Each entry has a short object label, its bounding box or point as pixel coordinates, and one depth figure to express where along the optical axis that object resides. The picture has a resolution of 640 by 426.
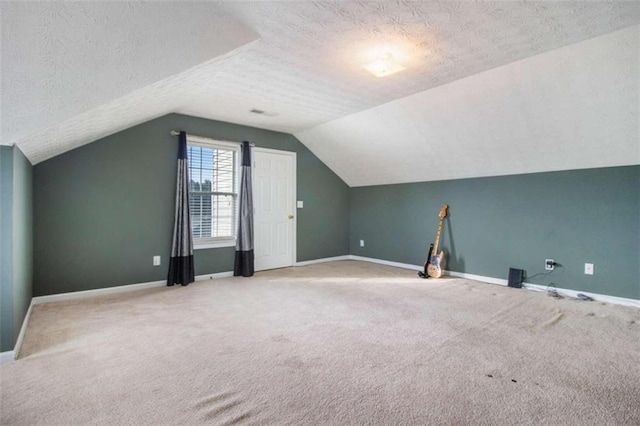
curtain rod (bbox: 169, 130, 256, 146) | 4.46
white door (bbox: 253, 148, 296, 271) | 5.41
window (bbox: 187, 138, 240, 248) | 4.74
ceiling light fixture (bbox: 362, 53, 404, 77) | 2.79
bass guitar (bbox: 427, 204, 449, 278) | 4.92
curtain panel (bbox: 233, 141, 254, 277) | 4.99
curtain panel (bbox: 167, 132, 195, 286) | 4.36
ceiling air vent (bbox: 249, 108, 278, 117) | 4.40
